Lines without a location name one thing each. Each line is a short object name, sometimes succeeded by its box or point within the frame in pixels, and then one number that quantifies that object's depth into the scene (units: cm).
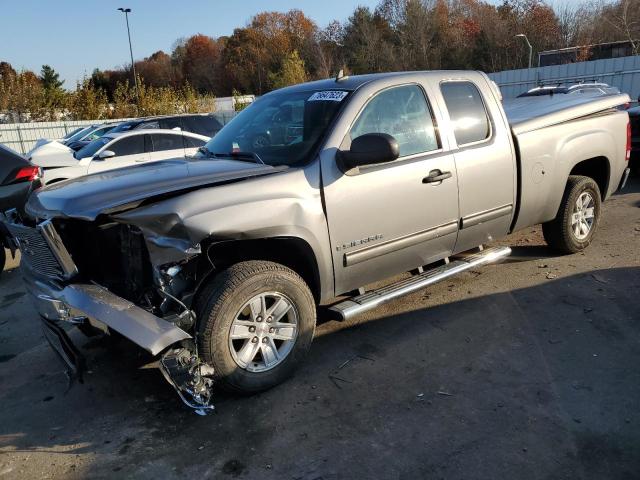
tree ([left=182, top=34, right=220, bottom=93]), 8638
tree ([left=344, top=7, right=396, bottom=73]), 5506
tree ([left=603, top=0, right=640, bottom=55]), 4146
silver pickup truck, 319
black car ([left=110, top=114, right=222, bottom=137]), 1245
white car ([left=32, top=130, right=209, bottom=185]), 1020
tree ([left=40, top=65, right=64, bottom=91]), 6585
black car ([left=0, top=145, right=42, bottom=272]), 668
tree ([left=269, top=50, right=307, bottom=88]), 4081
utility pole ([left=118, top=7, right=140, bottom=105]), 4447
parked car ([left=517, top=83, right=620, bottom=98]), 1320
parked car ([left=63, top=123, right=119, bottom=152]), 1502
